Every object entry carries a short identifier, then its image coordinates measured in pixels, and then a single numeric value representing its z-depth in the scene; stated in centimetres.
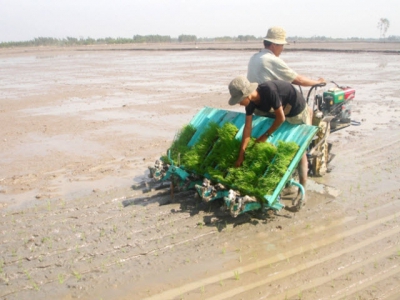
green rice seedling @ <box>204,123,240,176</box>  502
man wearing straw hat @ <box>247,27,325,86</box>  500
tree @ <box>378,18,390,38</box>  9619
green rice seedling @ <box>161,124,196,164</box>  566
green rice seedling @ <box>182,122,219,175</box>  527
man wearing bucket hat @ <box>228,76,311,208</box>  446
